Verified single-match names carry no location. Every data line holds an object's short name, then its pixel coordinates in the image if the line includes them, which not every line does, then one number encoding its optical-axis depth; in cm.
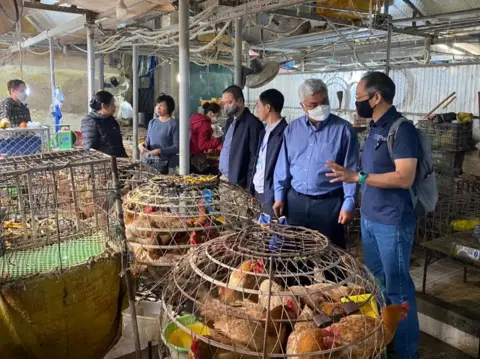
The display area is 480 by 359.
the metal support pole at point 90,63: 541
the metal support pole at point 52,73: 745
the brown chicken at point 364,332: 162
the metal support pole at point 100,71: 938
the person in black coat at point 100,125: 432
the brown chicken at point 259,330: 167
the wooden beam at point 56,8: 468
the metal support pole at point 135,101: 753
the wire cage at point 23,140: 480
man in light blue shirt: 299
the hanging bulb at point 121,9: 393
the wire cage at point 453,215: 431
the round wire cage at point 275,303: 164
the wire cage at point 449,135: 557
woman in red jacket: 509
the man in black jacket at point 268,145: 339
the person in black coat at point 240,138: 386
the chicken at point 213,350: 164
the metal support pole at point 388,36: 505
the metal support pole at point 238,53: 484
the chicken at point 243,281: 188
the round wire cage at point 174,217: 262
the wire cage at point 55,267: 180
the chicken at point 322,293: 178
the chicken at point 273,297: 174
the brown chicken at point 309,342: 158
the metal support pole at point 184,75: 350
